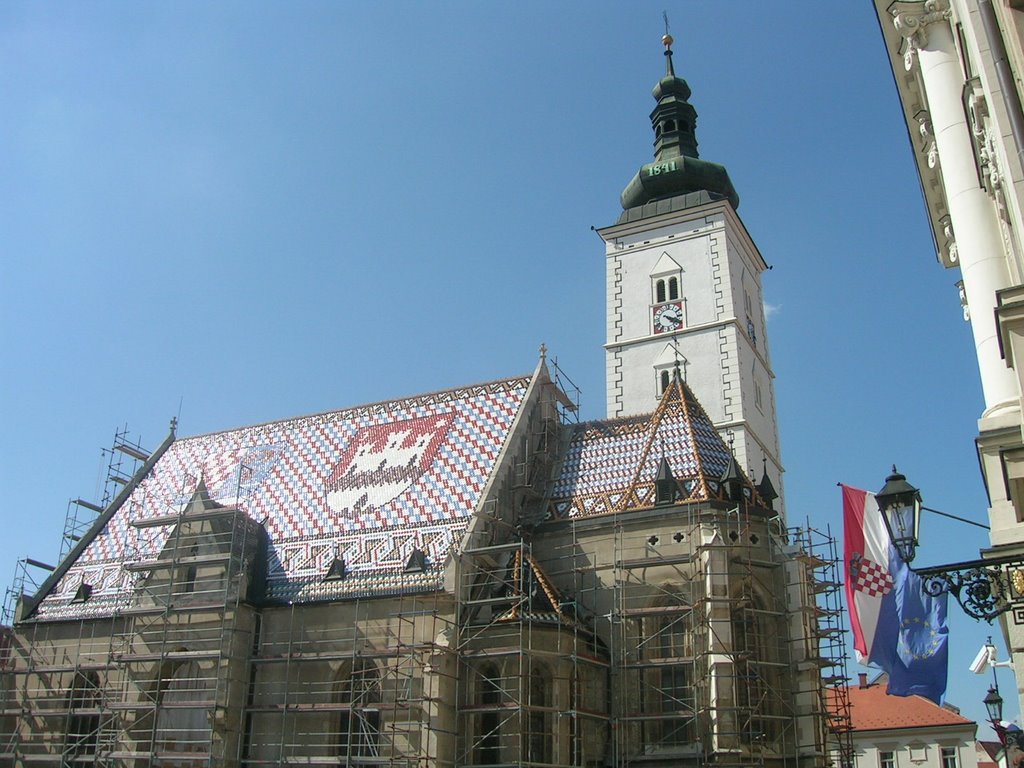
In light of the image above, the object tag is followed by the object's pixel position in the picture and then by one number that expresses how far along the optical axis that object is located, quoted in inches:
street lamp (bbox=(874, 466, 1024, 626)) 350.0
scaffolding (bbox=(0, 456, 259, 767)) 1021.8
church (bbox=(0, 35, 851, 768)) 920.3
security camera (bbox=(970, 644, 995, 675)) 689.0
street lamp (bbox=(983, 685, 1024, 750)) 488.6
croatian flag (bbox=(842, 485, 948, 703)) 558.3
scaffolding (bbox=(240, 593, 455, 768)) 917.2
